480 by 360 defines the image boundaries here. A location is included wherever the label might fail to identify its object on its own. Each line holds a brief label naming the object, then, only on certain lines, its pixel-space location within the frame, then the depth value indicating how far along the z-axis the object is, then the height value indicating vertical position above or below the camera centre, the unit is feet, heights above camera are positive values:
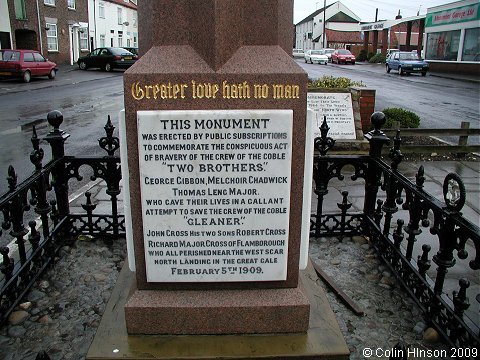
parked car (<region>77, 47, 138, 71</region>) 112.98 -1.79
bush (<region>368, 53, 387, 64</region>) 180.04 -2.01
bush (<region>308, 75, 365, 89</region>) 31.33 -2.00
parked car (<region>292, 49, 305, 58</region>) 252.83 -0.55
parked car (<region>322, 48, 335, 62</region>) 176.86 +0.44
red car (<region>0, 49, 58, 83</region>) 80.07 -2.27
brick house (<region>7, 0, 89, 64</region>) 104.32 +5.82
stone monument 8.84 -2.68
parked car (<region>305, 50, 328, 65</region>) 163.32 -1.33
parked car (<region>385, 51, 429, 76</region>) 114.83 -2.27
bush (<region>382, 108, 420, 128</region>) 33.47 -4.57
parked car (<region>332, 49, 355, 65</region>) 161.48 -1.24
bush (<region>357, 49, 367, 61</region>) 199.11 -0.64
